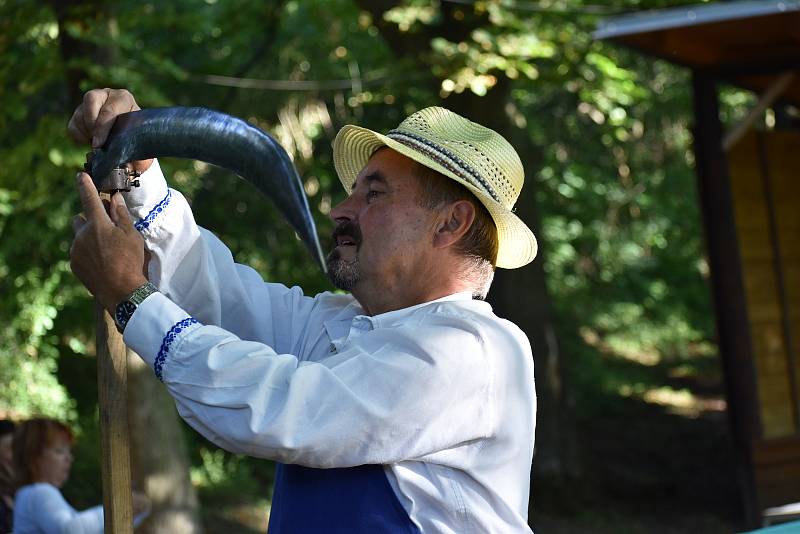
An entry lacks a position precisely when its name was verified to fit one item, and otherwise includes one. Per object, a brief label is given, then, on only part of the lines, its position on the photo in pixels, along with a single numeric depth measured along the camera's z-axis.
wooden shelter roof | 5.84
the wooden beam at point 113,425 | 2.14
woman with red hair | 3.82
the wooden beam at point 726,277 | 6.89
